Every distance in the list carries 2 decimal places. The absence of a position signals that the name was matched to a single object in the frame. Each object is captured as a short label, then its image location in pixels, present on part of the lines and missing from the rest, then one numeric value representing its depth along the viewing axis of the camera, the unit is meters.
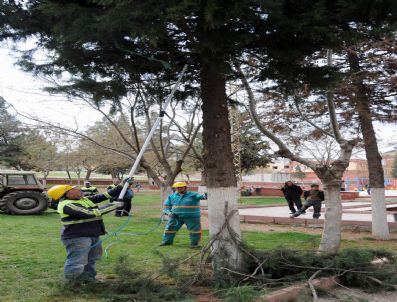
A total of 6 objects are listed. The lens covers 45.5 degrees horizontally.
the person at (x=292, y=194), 18.43
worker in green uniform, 10.52
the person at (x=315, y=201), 16.30
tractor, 18.62
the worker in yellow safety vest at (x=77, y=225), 6.17
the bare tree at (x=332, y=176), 8.38
